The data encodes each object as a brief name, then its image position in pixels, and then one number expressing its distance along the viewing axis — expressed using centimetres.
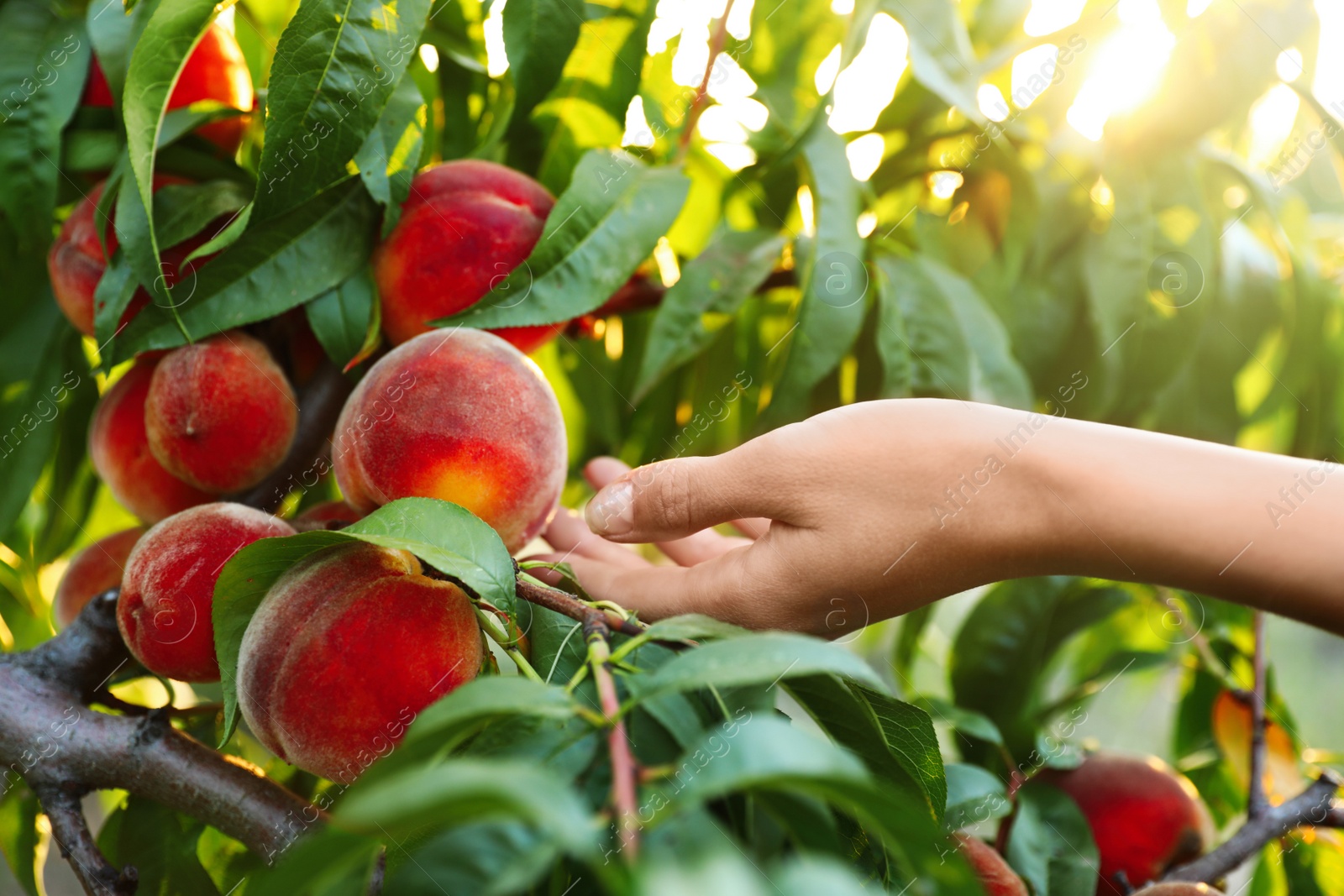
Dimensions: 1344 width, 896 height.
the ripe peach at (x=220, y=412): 53
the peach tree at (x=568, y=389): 35
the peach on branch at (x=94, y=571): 61
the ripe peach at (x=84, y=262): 56
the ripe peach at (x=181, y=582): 47
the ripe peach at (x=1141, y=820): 78
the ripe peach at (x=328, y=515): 55
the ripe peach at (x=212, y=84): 62
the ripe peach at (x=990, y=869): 57
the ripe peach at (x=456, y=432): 47
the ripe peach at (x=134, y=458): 59
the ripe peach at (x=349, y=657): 42
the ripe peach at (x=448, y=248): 55
